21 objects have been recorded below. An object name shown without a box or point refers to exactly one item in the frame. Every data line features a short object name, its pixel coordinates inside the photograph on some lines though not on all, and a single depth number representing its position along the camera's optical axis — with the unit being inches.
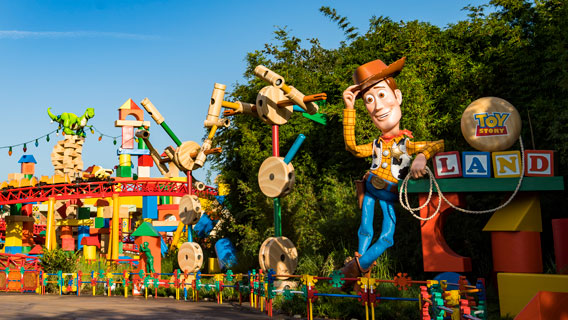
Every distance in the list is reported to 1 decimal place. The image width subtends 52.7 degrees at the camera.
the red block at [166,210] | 1101.7
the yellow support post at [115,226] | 922.7
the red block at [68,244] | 1104.8
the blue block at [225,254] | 676.7
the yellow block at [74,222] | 1140.5
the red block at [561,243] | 335.6
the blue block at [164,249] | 946.5
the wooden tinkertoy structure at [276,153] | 422.9
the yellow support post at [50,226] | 952.9
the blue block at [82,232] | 1157.3
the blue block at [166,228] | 1072.6
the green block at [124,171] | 1134.4
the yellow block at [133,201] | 1331.9
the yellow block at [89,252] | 1069.1
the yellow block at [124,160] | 1134.4
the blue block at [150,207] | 1179.3
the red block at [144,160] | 1182.3
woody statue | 392.2
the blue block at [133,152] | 1135.6
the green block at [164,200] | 1300.4
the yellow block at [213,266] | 695.1
